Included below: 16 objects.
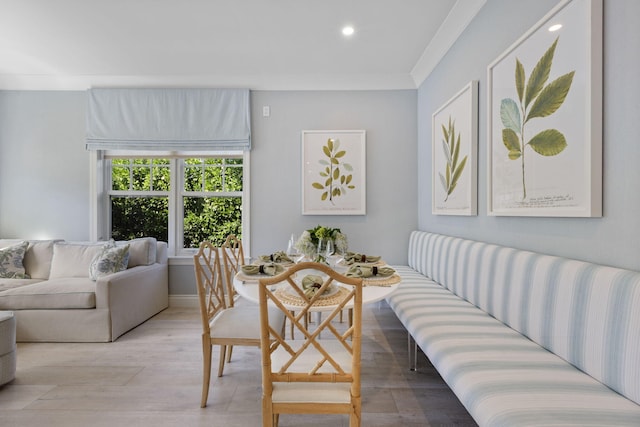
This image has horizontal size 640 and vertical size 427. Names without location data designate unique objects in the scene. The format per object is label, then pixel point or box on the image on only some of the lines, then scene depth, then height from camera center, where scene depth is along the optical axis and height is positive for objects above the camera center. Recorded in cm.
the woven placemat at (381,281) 182 -41
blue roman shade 372 +112
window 397 +13
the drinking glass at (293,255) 248 -39
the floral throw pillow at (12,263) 324 -54
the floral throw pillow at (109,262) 302 -50
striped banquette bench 107 -64
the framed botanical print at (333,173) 370 +44
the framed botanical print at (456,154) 238 +49
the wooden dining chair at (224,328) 185 -71
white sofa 279 -77
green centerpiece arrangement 225 -23
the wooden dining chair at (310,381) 122 -69
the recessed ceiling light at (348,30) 269 +157
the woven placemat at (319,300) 140 -41
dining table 138 -42
